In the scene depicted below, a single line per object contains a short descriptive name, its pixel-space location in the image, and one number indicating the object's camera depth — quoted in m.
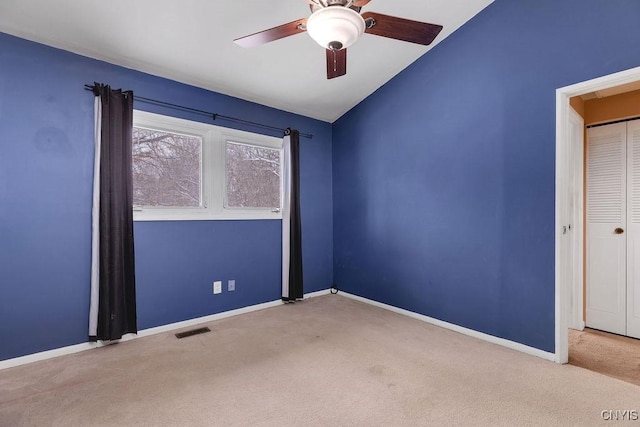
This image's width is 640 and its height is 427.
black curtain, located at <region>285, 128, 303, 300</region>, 3.76
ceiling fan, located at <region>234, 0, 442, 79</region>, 1.51
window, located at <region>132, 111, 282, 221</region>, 2.88
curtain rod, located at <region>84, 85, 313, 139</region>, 2.78
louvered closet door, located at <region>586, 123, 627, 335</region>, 2.84
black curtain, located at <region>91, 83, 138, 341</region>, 2.51
